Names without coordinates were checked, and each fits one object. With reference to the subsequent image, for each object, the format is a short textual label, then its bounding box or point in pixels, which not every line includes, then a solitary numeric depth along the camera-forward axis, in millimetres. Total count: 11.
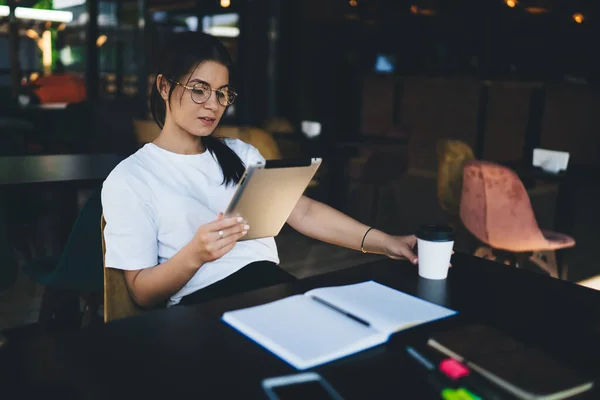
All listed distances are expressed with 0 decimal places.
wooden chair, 1499
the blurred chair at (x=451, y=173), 3779
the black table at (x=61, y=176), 2561
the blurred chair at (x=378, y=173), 5555
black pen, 1153
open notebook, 1016
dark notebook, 874
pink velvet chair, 3270
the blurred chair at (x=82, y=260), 2158
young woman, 1454
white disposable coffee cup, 1396
